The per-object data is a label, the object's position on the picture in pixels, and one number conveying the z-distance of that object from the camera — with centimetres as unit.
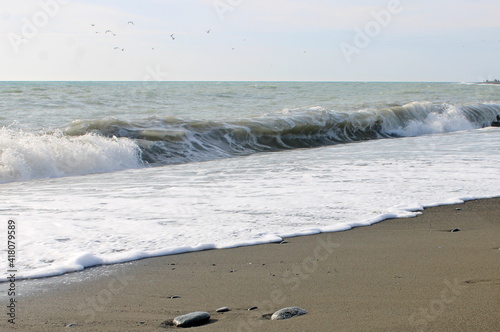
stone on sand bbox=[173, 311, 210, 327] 508
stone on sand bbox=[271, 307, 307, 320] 518
